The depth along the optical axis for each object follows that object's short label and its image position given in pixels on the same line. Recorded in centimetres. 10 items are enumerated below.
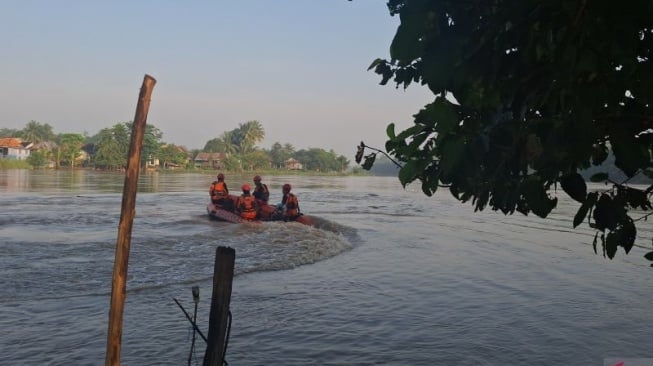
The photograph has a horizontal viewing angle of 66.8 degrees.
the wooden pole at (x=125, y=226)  402
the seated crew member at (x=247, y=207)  1895
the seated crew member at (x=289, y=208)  1883
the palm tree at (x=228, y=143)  10569
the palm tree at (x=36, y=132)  9438
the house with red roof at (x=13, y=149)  7762
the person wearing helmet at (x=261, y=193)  1988
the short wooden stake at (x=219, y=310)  420
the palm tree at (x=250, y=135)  10694
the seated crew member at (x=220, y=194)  2041
